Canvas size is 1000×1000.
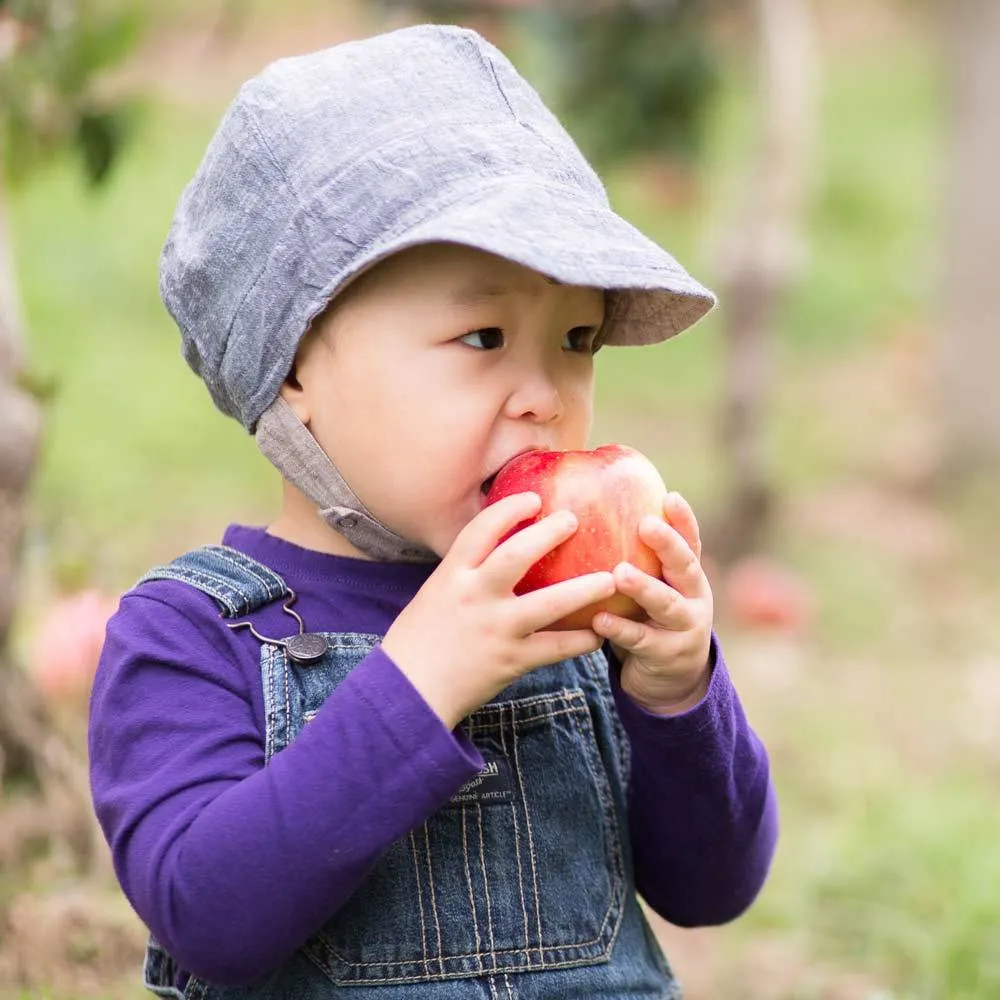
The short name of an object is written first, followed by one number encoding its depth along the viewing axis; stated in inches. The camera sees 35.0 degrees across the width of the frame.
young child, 56.3
